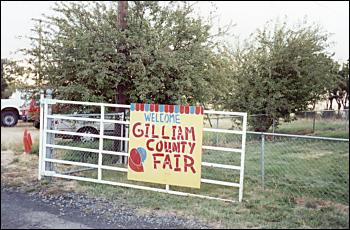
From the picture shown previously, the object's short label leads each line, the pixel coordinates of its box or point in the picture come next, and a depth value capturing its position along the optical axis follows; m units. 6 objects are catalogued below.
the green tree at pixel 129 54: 7.66
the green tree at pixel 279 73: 14.09
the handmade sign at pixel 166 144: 5.97
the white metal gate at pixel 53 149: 6.42
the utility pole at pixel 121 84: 7.34
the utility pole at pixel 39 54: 8.19
